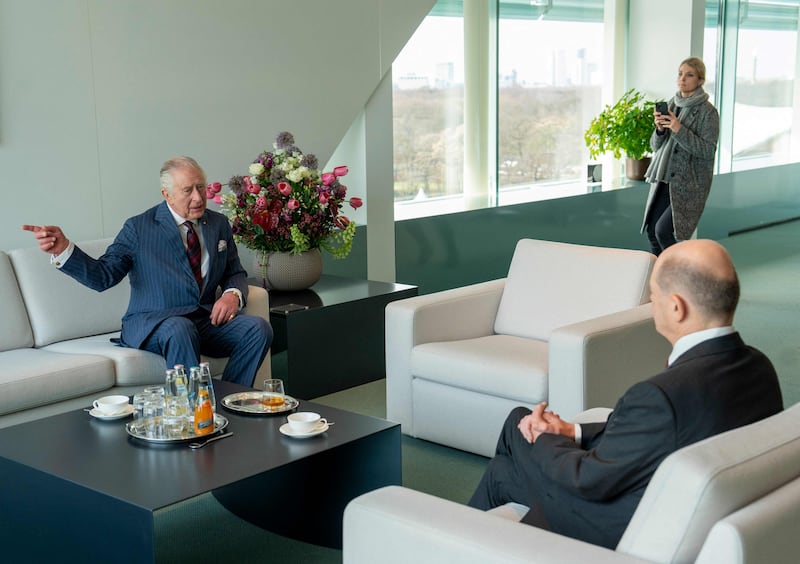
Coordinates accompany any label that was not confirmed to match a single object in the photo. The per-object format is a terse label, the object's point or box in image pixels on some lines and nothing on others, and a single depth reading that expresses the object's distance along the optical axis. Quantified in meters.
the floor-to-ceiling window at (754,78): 10.70
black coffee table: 2.76
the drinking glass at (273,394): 3.47
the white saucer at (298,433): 3.15
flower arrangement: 5.14
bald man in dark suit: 2.15
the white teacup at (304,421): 3.18
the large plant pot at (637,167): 9.11
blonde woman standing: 6.56
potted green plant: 8.77
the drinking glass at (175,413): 3.20
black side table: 4.95
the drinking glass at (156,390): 3.24
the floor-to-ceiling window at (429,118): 7.41
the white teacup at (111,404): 3.41
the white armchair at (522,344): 3.84
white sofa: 4.01
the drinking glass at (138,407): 3.31
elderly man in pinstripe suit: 4.36
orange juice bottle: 3.17
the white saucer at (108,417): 3.40
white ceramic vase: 5.32
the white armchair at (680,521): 1.89
